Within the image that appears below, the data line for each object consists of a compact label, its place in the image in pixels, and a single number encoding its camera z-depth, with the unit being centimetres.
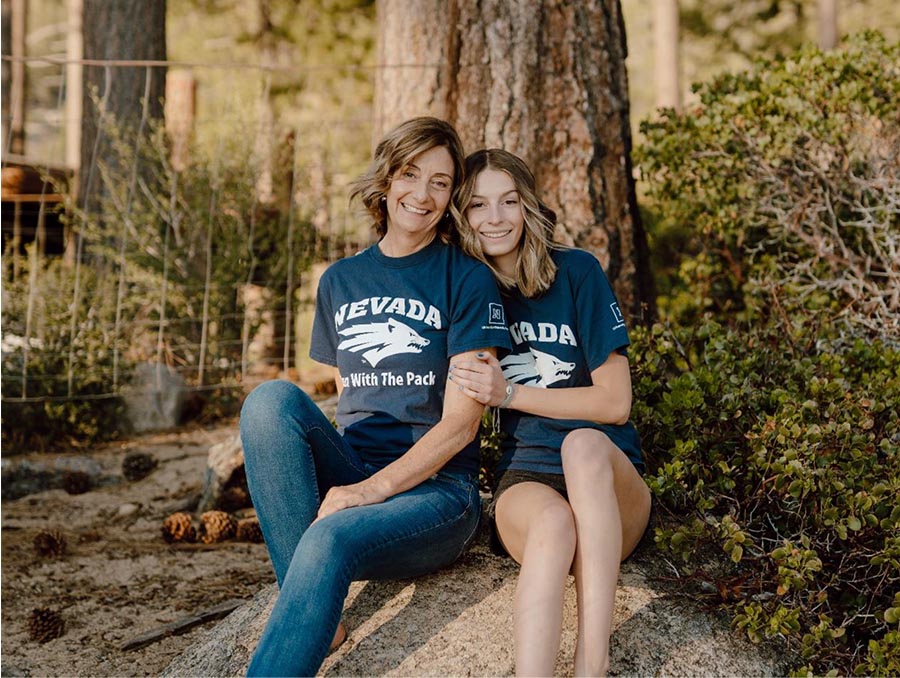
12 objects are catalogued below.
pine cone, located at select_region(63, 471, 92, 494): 493
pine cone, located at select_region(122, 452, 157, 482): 510
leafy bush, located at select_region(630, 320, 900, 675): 255
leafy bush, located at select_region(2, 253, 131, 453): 550
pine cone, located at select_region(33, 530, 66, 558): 407
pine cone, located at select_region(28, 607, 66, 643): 340
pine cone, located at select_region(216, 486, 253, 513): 442
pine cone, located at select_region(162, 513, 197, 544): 416
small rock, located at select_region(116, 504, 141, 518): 461
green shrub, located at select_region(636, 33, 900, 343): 428
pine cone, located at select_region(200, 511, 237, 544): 415
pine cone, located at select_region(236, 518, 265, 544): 418
